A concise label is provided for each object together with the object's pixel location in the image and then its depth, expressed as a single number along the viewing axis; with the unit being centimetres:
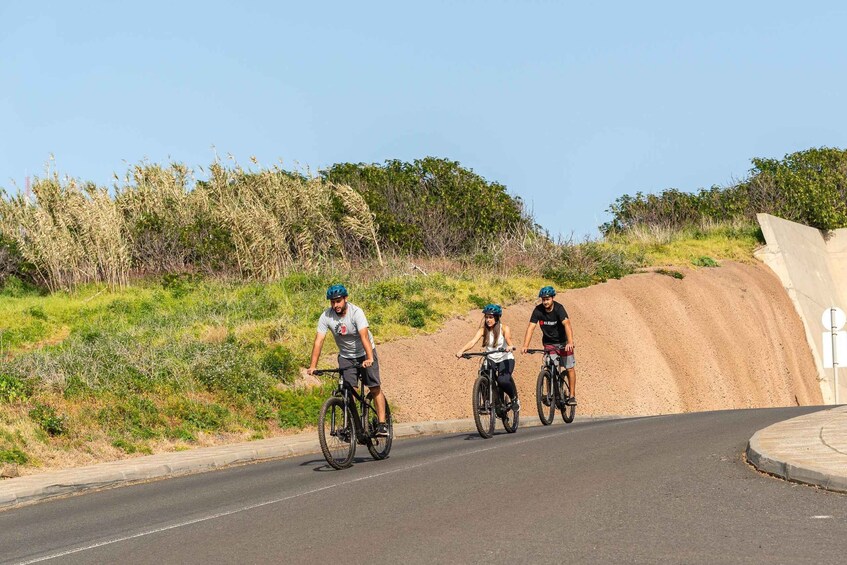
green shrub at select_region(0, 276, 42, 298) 4294
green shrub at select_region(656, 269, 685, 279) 4696
